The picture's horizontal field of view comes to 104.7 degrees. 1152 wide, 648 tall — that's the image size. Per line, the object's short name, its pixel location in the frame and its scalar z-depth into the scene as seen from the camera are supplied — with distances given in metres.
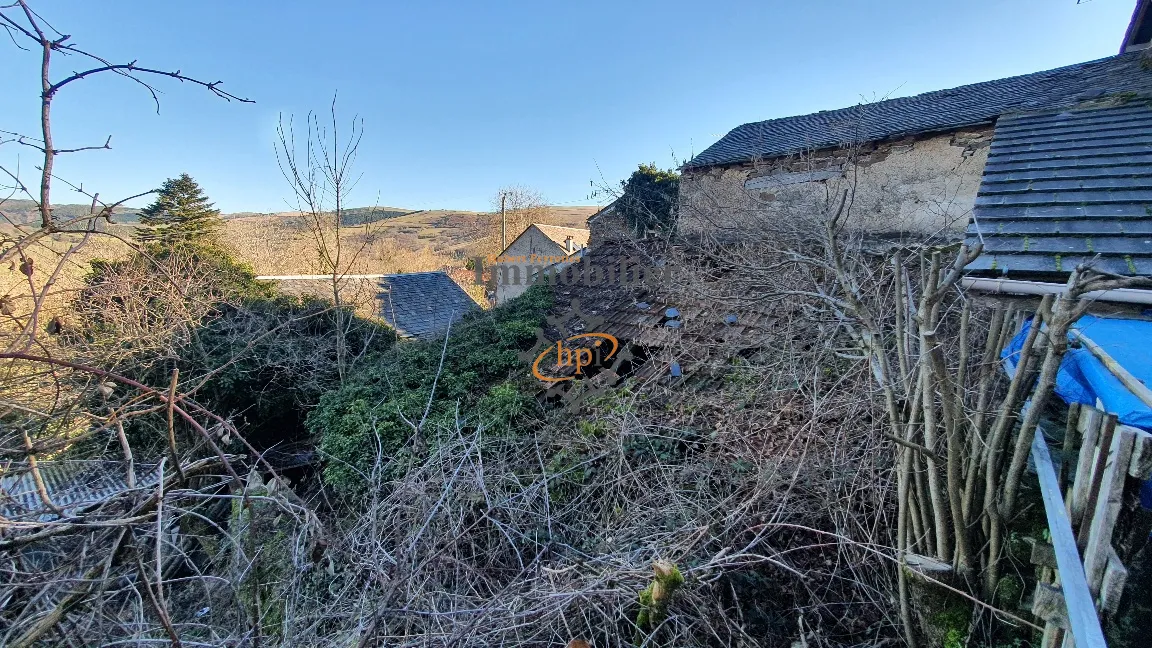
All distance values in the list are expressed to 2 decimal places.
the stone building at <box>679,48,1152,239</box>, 8.38
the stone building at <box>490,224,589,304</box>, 24.55
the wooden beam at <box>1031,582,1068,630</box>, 2.13
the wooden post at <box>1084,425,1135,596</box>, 1.87
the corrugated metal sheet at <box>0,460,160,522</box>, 6.65
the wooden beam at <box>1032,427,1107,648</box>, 1.63
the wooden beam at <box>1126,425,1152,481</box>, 1.80
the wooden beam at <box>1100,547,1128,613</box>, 1.85
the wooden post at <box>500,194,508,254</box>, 35.16
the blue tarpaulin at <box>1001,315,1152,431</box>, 2.43
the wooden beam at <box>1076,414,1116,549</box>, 2.01
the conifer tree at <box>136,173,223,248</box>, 11.62
